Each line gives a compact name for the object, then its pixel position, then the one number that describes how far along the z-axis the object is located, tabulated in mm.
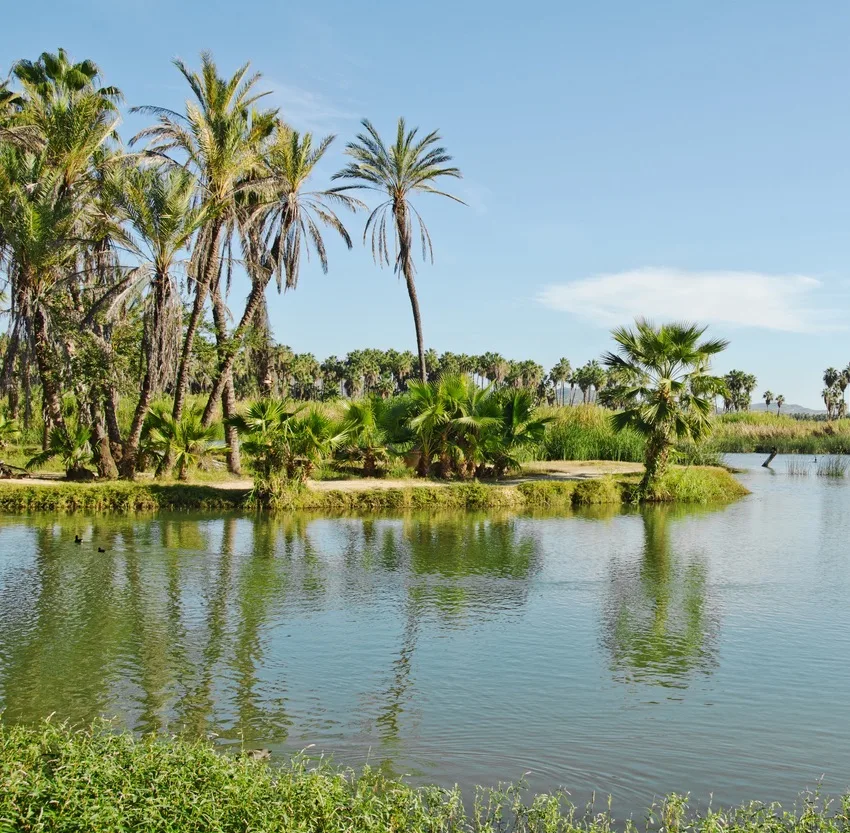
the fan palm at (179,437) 23156
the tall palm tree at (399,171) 34375
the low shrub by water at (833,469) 36188
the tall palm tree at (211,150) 23500
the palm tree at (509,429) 25895
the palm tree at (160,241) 22266
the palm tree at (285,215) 26766
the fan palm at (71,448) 23156
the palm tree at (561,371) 116188
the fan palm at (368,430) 25469
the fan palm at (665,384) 23375
